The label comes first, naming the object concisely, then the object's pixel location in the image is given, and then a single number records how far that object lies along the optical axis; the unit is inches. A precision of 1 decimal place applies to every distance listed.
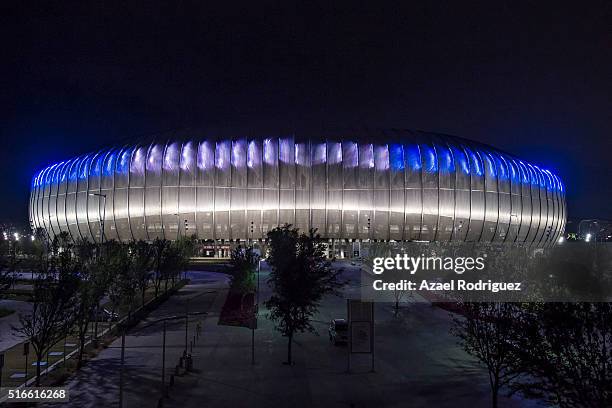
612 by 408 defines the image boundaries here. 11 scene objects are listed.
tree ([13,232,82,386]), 941.8
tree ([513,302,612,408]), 533.3
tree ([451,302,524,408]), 725.3
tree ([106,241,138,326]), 1408.7
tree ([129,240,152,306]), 1817.2
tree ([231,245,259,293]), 1913.1
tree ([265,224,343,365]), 1142.3
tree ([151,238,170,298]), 2151.0
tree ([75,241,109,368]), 1067.9
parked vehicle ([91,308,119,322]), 1569.9
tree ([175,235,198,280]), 2486.2
